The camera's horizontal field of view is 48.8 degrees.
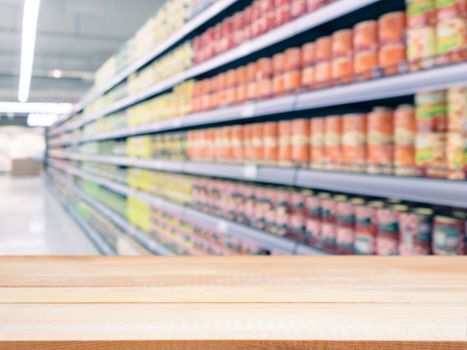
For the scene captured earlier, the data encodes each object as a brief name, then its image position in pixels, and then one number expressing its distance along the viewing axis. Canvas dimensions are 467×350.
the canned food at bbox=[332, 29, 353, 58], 1.81
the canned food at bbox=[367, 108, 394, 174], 1.61
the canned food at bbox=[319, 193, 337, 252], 1.87
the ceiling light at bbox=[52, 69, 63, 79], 13.37
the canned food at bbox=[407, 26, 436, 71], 1.45
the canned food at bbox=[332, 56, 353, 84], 1.79
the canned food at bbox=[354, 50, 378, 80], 1.68
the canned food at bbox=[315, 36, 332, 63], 1.92
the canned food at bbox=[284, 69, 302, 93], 2.10
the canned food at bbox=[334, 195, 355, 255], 1.77
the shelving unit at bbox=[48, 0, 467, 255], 1.38
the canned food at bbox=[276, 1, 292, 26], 2.15
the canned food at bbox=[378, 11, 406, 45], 1.59
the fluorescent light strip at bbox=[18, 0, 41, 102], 5.32
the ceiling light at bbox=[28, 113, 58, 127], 21.95
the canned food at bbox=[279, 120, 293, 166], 2.15
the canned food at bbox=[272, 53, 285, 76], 2.22
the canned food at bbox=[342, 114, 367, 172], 1.73
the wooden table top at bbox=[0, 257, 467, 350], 0.68
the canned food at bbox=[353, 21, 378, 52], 1.69
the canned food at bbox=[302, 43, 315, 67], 2.02
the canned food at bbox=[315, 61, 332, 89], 1.90
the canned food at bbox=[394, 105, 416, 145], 1.53
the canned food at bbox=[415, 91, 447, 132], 1.41
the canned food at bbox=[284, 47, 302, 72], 2.11
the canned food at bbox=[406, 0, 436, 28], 1.46
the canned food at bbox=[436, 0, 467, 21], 1.36
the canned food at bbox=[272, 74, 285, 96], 2.21
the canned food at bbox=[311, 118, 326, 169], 1.94
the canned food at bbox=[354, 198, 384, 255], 1.67
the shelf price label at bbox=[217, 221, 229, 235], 2.63
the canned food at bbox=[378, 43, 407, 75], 1.58
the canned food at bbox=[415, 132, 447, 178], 1.39
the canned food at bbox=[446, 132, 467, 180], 1.32
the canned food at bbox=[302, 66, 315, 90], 2.01
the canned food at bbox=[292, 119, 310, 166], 2.05
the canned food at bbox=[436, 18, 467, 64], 1.35
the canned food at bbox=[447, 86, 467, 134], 1.33
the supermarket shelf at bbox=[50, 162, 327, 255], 2.03
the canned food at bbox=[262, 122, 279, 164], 2.28
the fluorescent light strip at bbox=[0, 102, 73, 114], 19.88
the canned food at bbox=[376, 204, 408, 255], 1.58
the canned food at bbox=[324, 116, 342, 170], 1.84
